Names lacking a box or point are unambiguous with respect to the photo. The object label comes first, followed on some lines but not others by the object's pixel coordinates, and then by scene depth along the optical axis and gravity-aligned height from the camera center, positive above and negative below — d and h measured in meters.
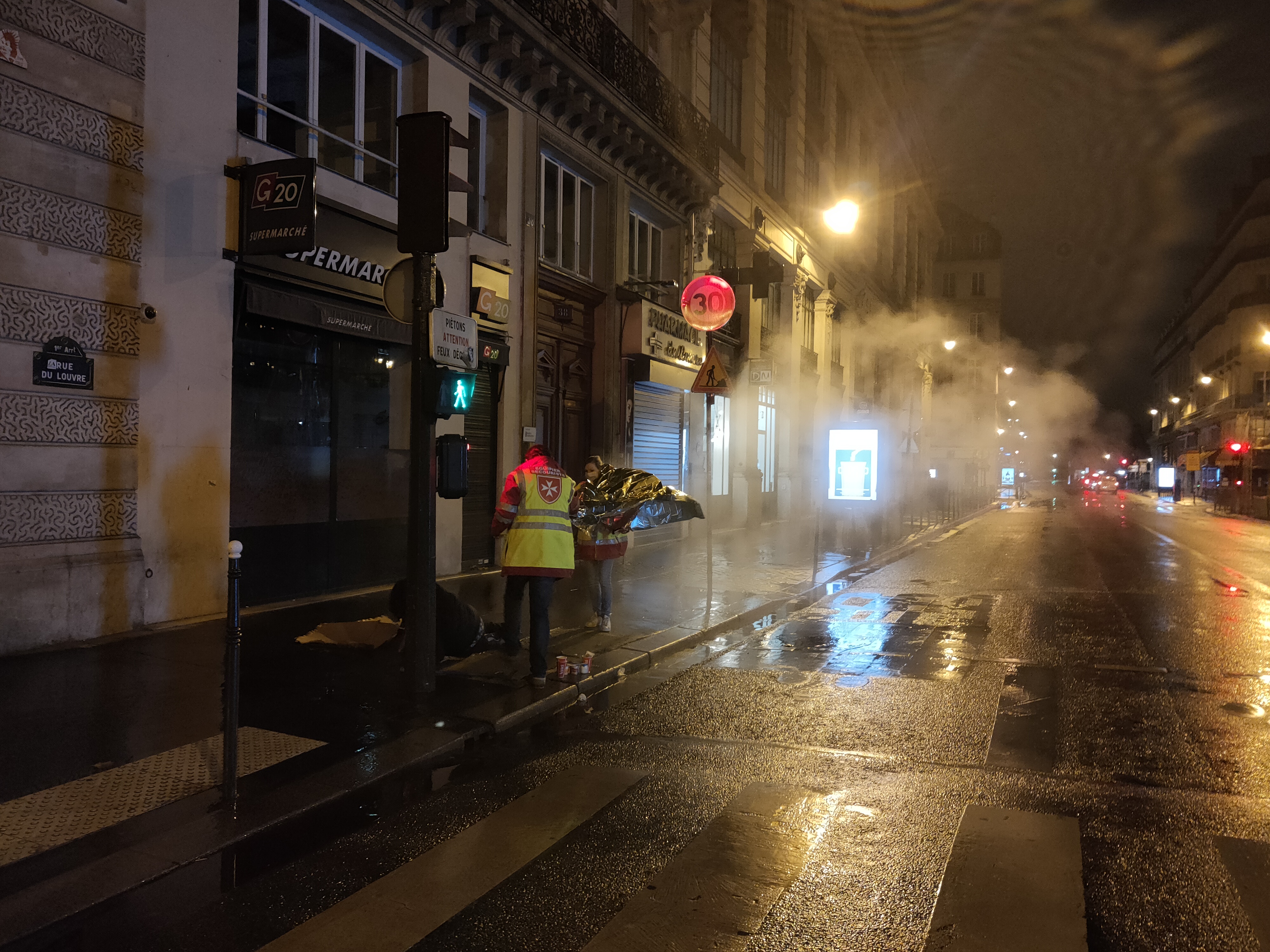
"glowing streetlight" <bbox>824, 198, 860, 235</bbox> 13.45 +4.04
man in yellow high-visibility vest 6.57 -0.36
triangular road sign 9.98 +1.19
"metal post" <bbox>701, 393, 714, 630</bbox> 9.70 -0.48
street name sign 6.96 +0.87
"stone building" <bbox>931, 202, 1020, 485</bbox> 55.38 +9.65
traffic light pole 6.01 -0.20
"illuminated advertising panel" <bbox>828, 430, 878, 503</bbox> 17.53 +0.41
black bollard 4.16 -1.00
